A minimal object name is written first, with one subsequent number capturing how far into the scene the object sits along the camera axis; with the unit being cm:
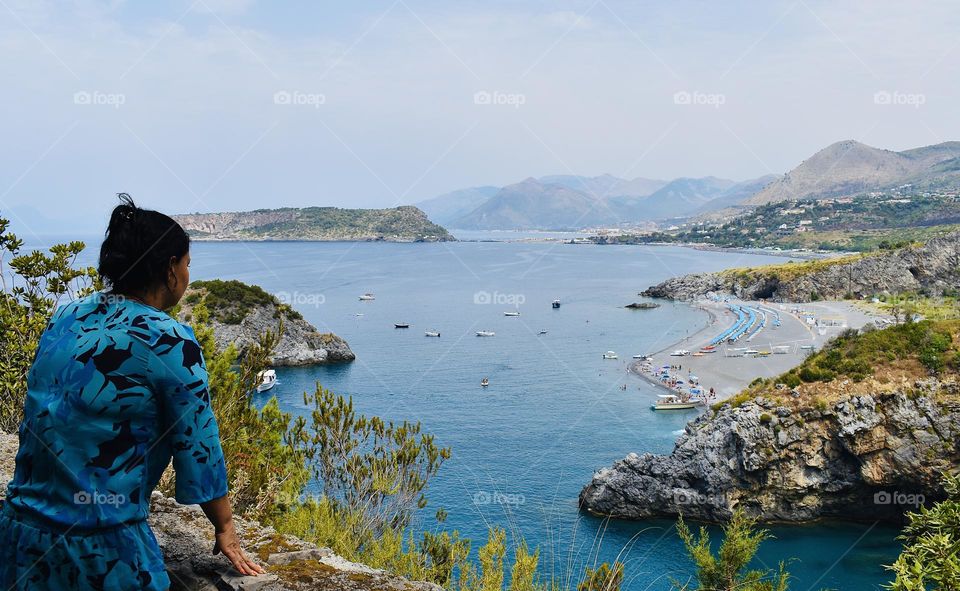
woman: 221
